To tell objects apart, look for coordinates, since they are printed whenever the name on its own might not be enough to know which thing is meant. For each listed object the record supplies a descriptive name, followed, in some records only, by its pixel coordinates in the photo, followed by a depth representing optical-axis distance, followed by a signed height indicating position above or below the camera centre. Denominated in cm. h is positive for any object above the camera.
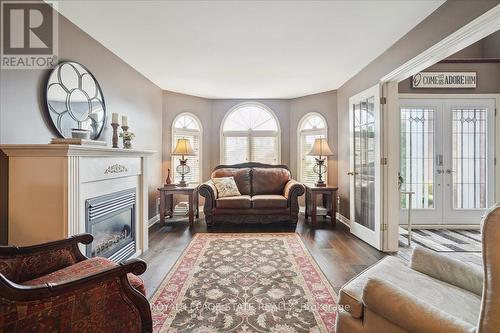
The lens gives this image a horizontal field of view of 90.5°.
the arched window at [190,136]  505 +64
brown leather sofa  412 -67
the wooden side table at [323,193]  424 -55
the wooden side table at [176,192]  425 -46
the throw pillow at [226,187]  439 -36
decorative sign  399 +142
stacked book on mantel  191 +20
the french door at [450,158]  409 +16
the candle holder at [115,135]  274 +36
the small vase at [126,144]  299 +28
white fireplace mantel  180 -19
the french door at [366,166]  315 +2
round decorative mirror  224 +67
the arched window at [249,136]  543 +68
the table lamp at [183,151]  451 +29
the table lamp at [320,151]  445 +29
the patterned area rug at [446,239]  322 -103
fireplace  220 -59
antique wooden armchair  96 -58
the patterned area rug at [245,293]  173 -107
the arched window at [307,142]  513 +54
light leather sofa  82 -61
